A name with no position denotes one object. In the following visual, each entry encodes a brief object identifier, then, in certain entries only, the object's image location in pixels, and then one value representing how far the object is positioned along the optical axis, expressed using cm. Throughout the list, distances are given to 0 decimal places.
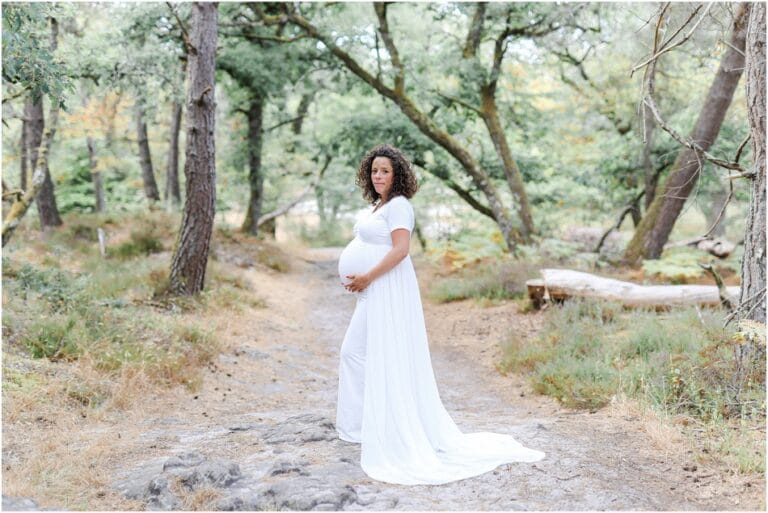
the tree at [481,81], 1325
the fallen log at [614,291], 914
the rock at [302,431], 521
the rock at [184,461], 448
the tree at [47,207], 1630
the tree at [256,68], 1580
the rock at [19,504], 373
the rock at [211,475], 421
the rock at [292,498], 391
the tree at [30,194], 975
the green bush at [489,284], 1124
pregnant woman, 481
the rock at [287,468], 441
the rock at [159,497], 397
